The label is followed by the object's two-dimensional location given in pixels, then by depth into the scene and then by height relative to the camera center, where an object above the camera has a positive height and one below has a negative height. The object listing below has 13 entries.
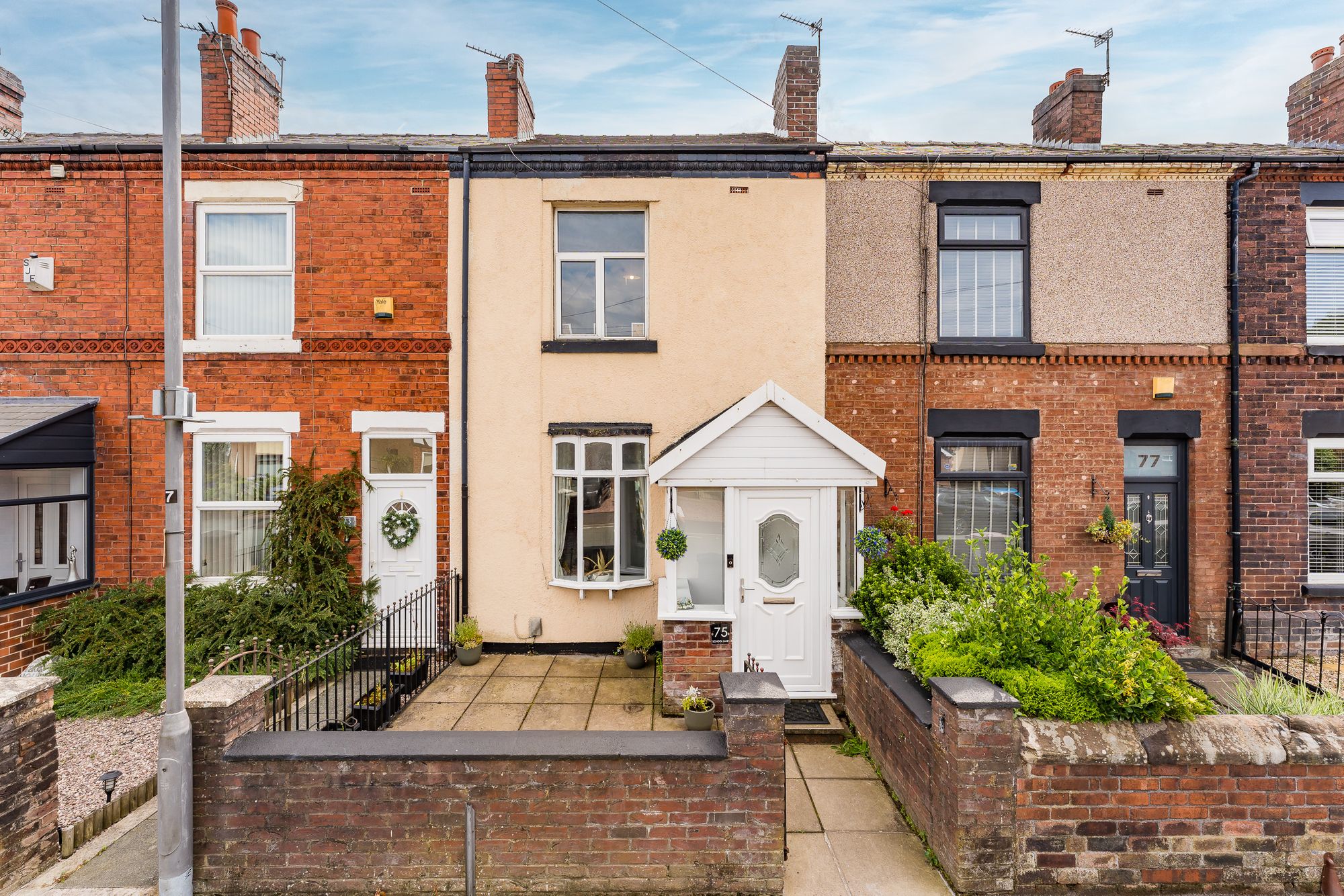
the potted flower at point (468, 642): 7.49 -2.45
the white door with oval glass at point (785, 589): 6.65 -1.55
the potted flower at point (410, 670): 6.53 -2.54
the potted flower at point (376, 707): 5.57 -2.50
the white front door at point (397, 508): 7.97 -0.82
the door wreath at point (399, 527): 7.87 -1.03
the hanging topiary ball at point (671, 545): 6.42 -1.01
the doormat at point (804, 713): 6.13 -2.77
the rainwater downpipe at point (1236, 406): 8.25 +0.69
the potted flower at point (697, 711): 5.51 -2.43
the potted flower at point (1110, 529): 8.04 -1.02
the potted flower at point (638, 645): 7.35 -2.43
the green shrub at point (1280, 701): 4.30 -1.82
